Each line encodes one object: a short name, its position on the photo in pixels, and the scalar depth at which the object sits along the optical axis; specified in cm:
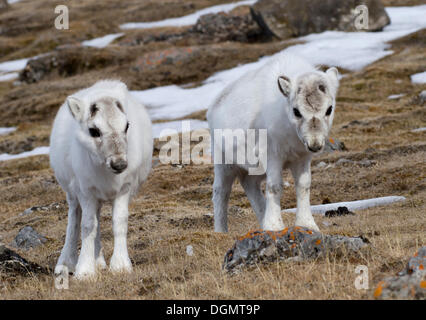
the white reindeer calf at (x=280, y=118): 915
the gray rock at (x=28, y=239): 1455
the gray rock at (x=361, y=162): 2155
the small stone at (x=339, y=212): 1495
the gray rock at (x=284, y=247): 834
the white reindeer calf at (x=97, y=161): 932
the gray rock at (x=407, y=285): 632
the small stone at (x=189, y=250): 1063
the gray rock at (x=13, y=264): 1024
